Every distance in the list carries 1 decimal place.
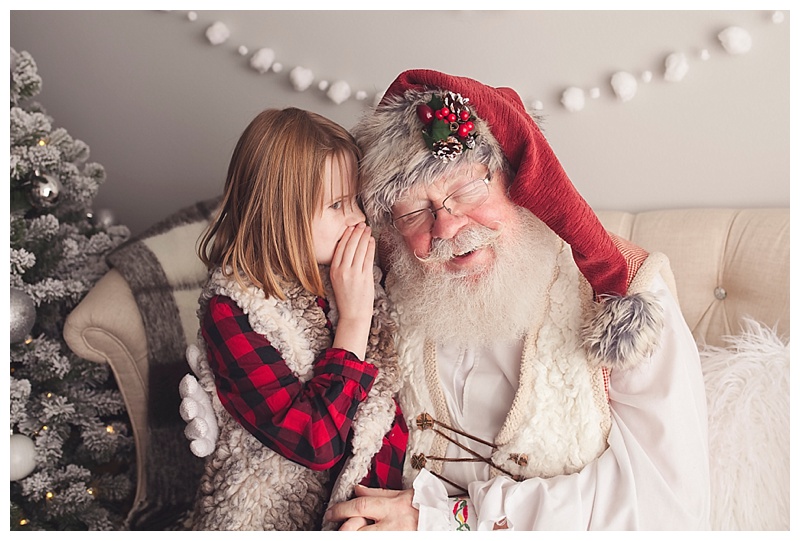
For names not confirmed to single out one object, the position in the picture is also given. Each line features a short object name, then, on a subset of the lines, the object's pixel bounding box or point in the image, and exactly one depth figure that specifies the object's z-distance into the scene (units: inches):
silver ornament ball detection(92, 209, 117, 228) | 88.5
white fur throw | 56.3
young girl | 53.3
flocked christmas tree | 75.8
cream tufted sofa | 67.7
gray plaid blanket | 75.6
